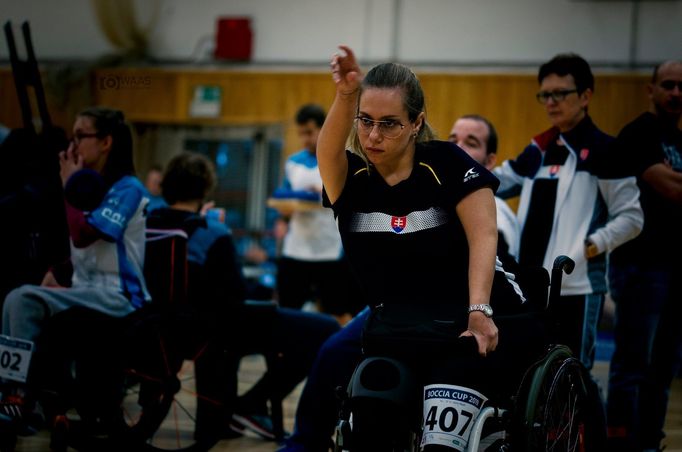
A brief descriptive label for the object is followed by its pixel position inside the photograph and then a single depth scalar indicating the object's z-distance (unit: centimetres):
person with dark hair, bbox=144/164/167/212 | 1481
